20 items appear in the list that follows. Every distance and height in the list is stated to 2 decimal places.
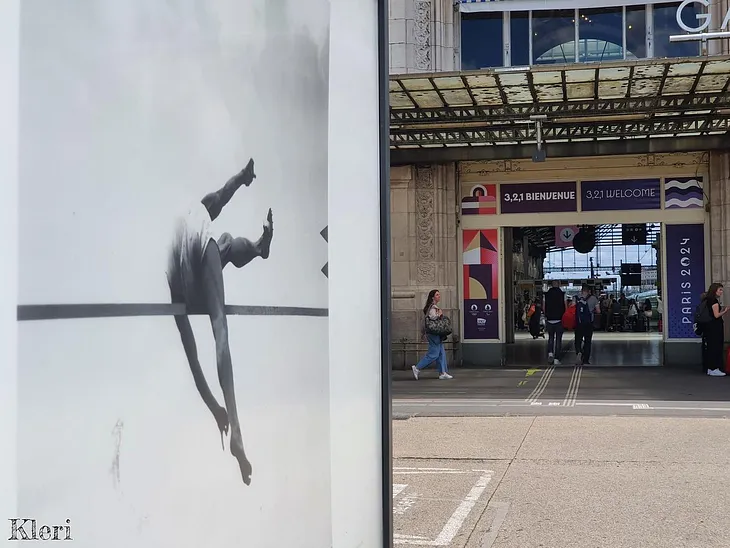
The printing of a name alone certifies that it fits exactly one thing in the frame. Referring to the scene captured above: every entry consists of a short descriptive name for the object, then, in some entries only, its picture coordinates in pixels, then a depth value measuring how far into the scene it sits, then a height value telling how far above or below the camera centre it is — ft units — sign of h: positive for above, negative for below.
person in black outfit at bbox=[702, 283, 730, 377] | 47.03 -2.84
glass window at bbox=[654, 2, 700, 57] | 49.55 +16.01
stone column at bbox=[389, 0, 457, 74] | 52.06 +16.56
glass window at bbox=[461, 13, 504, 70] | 52.54 +16.44
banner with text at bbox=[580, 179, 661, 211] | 54.08 +6.26
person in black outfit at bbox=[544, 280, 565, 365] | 55.98 -2.21
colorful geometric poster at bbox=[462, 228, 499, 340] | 56.08 +0.10
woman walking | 46.88 -3.34
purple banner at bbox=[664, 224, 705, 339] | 53.36 +0.10
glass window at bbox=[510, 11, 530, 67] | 51.78 +16.18
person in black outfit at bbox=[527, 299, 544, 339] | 90.37 -4.13
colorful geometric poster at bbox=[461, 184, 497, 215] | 56.59 +6.16
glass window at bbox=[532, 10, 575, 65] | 51.19 +16.21
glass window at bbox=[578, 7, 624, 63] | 50.80 +16.13
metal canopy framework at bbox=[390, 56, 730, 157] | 39.50 +10.32
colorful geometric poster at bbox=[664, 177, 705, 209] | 53.26 +6.22
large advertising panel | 3.85 +0.09
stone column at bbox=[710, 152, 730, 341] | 51.37 +4.33
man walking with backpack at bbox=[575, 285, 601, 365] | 55.83 -2.61
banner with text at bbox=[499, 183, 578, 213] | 55.47 +6.27
